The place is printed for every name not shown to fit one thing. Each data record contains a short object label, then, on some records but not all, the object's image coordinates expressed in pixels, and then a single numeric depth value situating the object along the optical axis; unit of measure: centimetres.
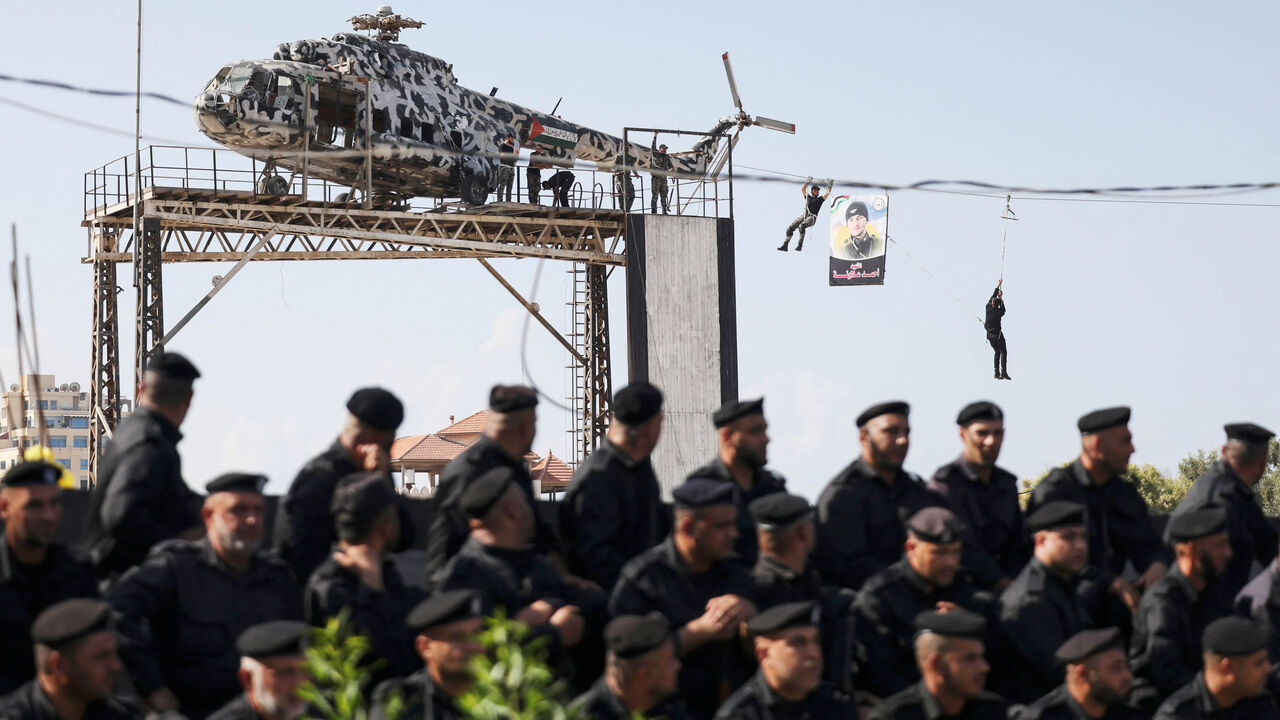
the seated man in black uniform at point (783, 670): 1478
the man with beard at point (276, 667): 1308
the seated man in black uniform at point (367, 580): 1477
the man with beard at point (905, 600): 1658
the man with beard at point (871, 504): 1816
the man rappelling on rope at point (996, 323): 6756
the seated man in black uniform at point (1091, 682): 1568
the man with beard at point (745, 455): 1814
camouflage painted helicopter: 6631
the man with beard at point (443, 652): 1348
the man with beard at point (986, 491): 1909
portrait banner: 6412
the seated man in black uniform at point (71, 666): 1295
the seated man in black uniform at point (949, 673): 1527
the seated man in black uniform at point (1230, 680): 1587
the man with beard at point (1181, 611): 1712
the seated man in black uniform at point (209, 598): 1494
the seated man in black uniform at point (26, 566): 1484
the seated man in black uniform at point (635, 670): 1396
